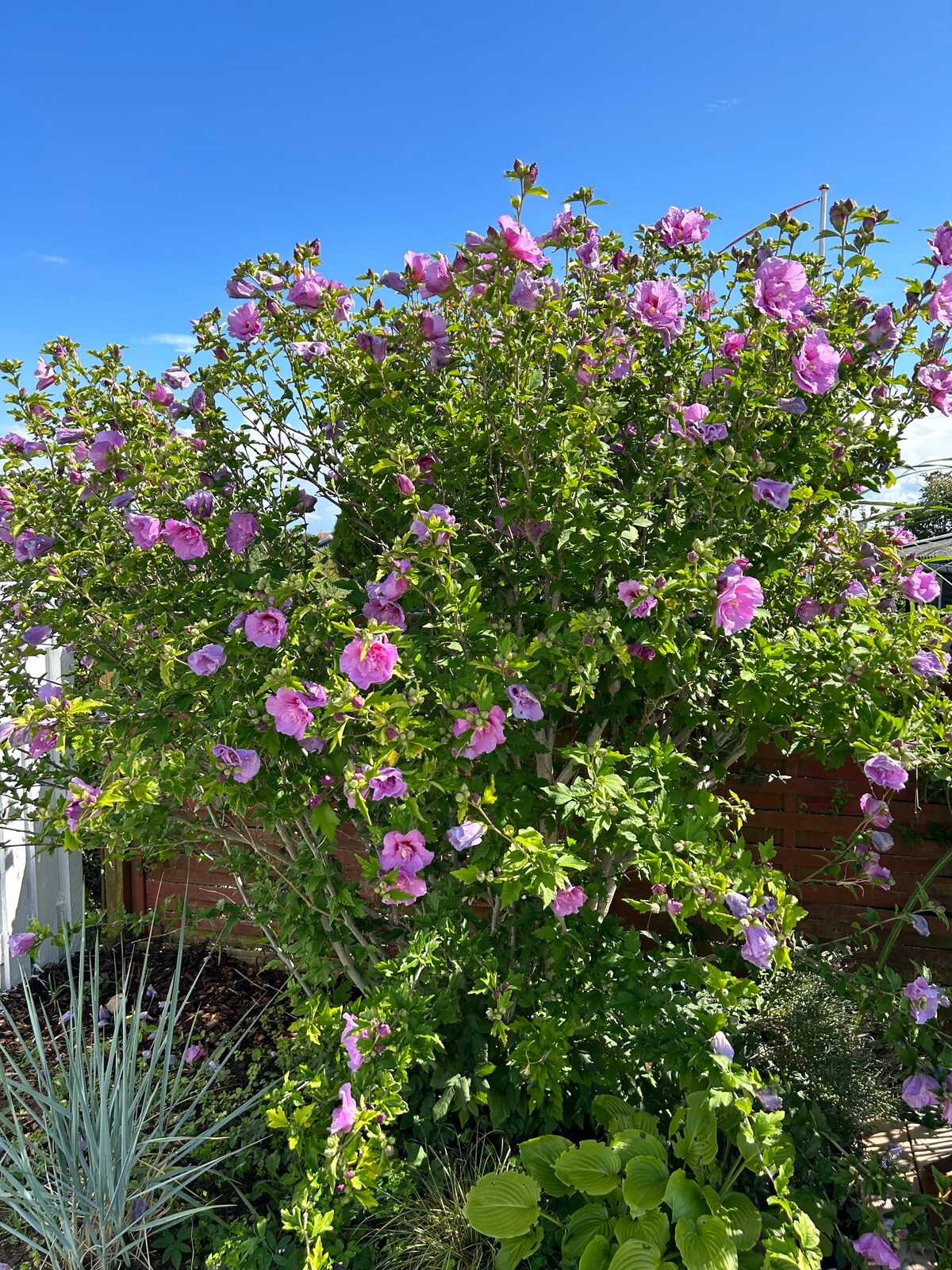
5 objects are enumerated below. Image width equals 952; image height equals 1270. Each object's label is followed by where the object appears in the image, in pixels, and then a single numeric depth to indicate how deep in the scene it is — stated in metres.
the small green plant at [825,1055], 2.41
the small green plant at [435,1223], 1.96
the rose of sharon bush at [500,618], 1.81
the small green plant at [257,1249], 1.87
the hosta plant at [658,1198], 1.65
